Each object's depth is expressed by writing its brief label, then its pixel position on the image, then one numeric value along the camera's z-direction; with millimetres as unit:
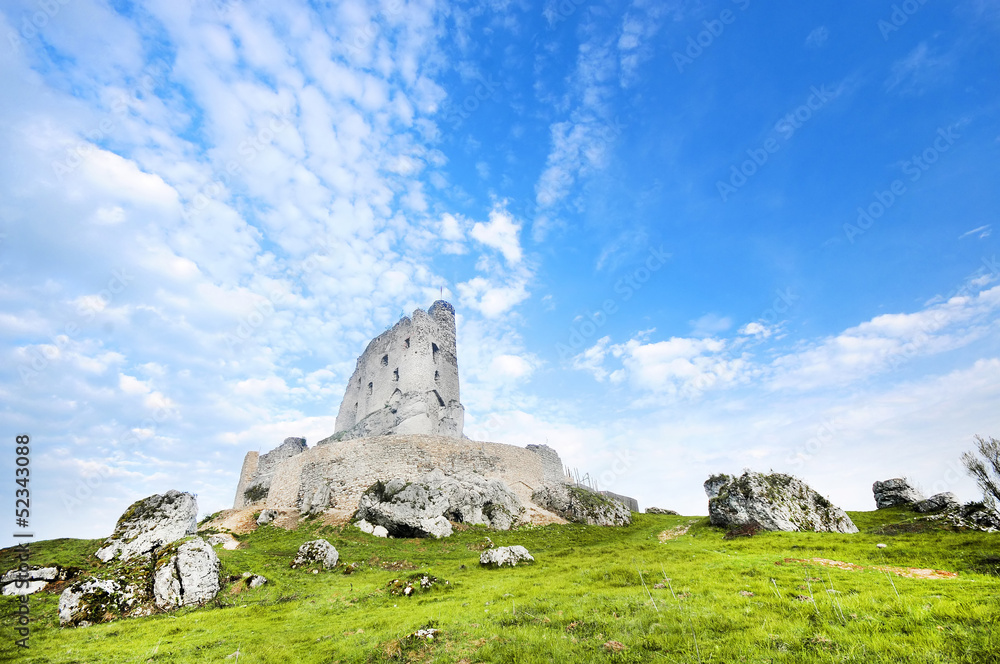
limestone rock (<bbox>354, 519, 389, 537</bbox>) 32188
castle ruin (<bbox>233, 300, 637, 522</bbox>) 42125
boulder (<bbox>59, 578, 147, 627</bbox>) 15648
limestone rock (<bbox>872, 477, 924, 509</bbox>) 40156
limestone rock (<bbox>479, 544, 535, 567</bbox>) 23609
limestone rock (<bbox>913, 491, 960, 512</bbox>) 32578
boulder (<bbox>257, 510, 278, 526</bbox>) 38656
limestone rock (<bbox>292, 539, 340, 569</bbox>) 23766
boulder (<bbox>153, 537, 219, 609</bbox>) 17859
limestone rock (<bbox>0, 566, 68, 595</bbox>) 16922
